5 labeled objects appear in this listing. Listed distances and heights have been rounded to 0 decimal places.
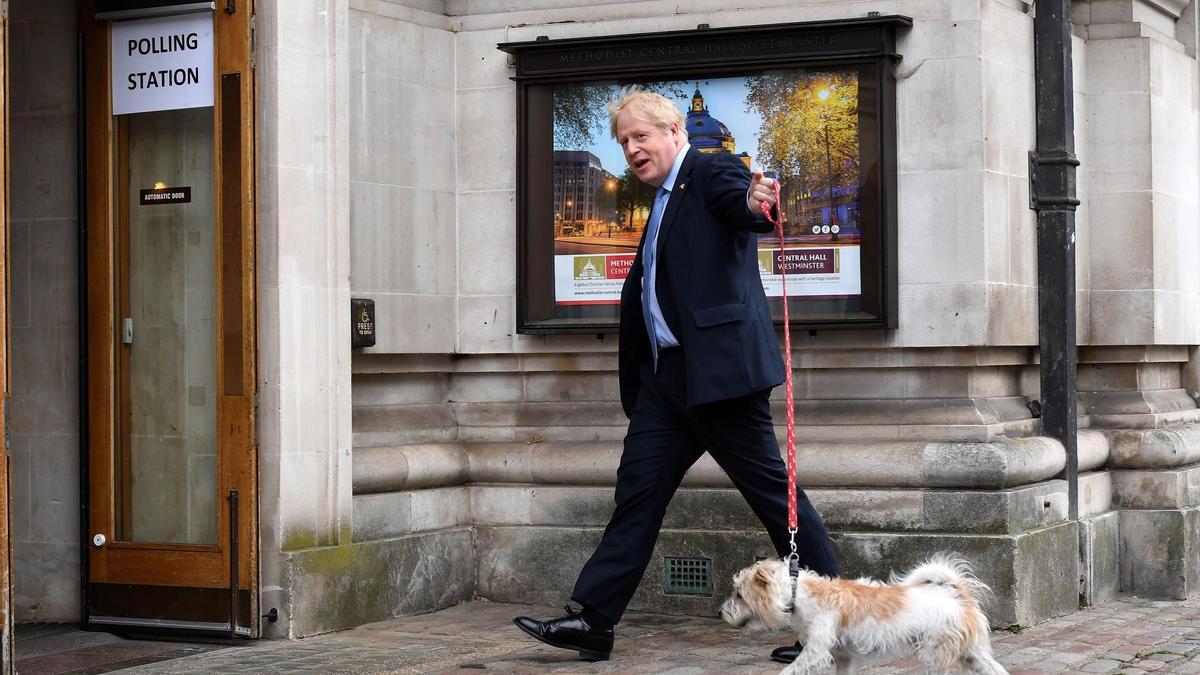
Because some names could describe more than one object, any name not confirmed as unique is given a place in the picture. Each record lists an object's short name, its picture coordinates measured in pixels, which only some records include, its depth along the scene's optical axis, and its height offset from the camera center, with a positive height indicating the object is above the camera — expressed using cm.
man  657 -12
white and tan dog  570 -93
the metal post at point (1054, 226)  837 +47
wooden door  742 -6
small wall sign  793 +6
